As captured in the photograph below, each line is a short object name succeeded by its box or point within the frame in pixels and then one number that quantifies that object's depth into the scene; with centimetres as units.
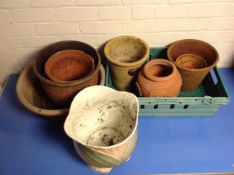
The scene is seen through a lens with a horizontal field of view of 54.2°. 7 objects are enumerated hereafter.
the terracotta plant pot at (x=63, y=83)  102
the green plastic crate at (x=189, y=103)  107
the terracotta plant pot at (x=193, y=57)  114
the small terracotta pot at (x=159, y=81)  107
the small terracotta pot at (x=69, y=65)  114
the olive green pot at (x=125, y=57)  114
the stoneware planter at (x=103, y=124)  87
